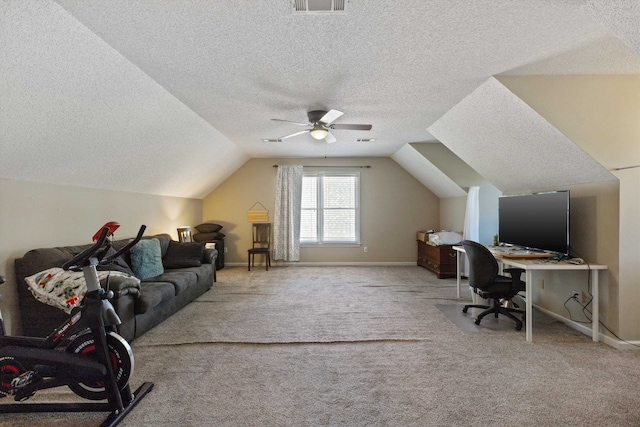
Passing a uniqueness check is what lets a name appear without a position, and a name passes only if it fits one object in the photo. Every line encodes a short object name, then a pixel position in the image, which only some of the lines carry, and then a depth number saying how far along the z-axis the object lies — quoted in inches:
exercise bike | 73.8
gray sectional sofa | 107.1
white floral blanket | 98.5
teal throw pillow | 152.6
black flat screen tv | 127.1
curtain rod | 282.1
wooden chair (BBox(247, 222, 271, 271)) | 272.2
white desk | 116.2
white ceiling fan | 144.1
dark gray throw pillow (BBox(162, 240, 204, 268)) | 183.6
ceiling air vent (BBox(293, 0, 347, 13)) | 73.0
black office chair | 132.6
